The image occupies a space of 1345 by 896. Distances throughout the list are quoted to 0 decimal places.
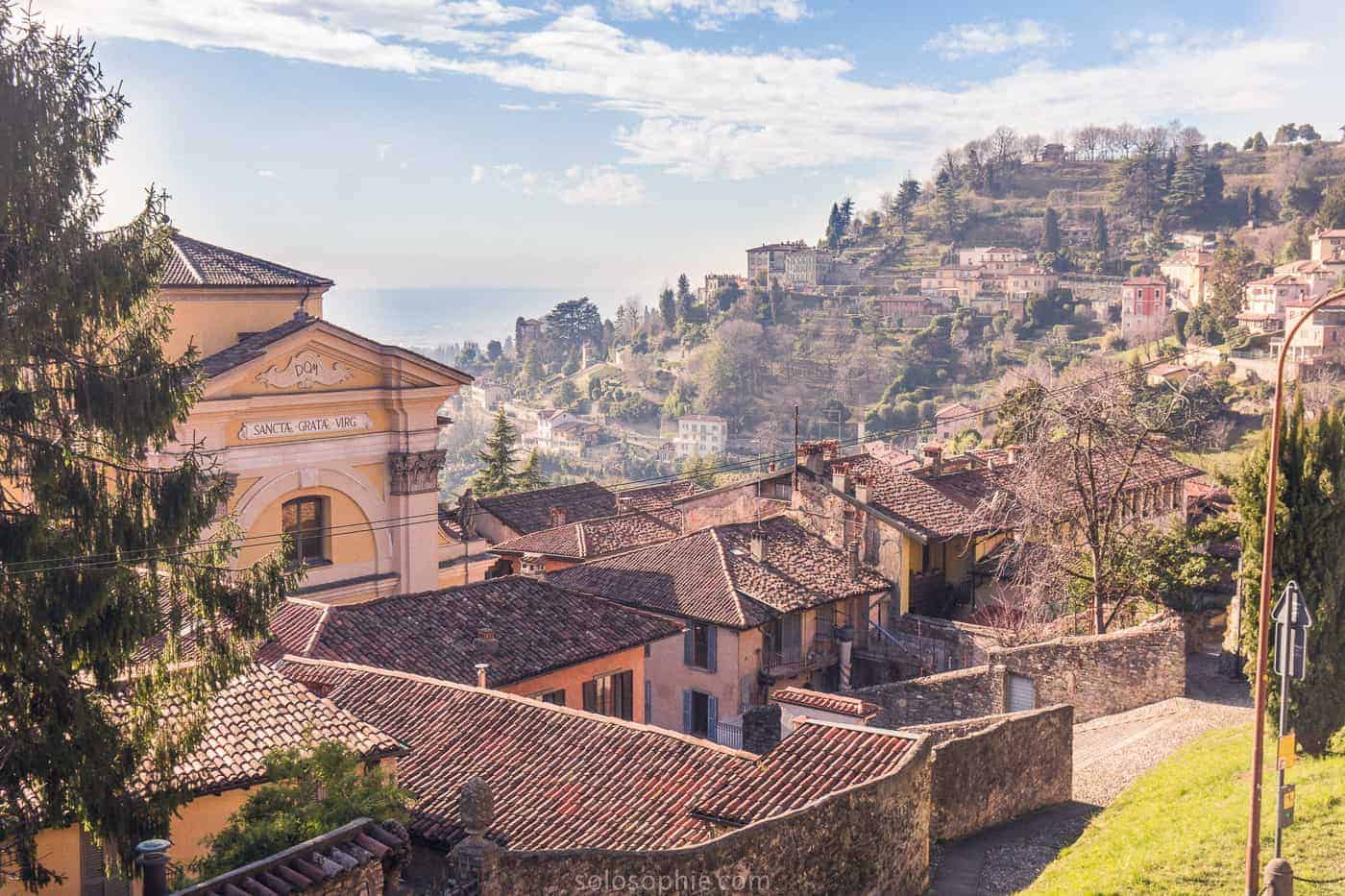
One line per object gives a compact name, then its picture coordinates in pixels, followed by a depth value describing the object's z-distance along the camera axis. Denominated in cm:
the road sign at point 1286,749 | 1169
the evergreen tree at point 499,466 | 6277
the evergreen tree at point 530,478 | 6269
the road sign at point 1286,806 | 1149
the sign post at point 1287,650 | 1150
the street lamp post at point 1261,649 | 1120
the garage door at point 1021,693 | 2256
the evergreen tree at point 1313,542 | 1503
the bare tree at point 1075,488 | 2578
